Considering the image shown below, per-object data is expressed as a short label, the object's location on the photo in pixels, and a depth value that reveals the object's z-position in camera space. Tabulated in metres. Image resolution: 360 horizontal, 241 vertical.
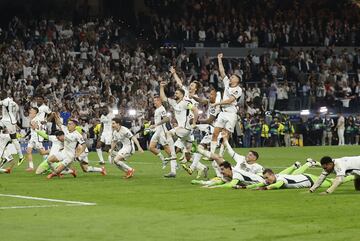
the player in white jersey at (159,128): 26.41
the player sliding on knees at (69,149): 24.89
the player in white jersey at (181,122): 24.95
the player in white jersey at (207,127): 24.25
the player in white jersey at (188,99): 25.00
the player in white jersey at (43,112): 30.42
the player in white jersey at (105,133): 33.66
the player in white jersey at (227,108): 24.11
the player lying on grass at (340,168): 18.28
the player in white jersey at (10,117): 30.08
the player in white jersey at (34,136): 28.64
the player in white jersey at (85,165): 26.50
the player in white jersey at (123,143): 24.44
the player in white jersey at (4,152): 28.41
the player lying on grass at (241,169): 20.59
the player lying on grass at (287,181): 20.14
